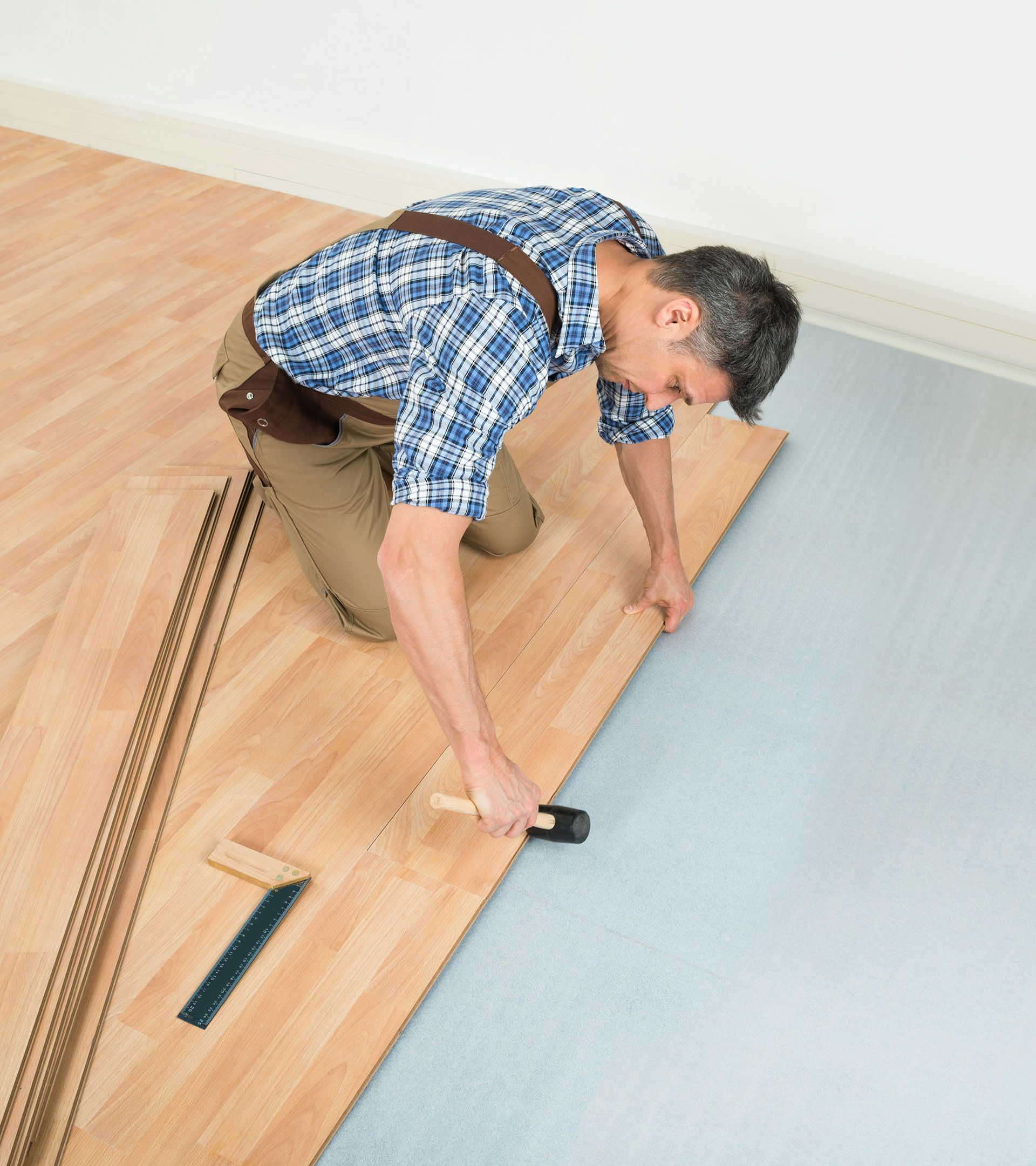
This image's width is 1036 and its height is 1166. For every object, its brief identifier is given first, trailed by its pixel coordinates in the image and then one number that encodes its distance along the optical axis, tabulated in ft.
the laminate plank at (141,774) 5.40
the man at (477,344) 4.96
